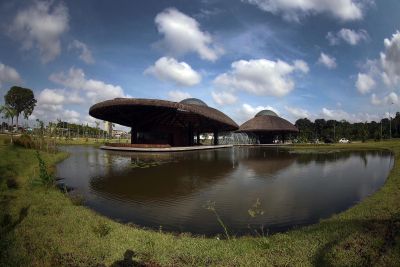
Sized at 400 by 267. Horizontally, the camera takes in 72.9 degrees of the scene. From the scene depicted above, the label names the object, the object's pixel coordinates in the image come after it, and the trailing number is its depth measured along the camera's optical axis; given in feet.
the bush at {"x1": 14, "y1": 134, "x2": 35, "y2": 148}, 106.29
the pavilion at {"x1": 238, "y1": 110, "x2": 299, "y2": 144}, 271.08
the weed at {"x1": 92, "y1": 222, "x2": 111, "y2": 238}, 24.48
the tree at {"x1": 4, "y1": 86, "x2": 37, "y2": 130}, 319.68
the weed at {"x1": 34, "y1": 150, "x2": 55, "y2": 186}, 44.57
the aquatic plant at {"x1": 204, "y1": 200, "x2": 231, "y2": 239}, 36.78
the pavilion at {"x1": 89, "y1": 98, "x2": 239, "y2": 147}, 131.95
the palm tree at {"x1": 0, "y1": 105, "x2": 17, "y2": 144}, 154.40
